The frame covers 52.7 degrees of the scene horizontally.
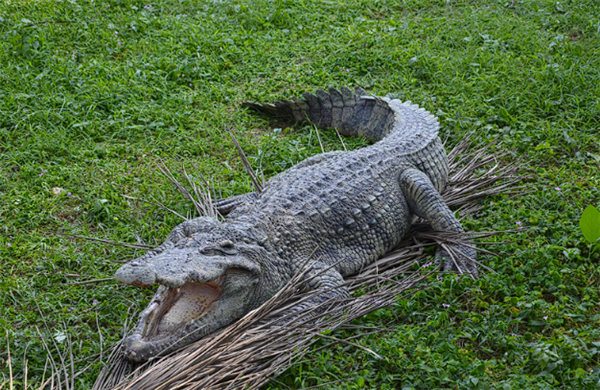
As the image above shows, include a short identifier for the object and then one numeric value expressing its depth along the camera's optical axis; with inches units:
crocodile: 127.0
